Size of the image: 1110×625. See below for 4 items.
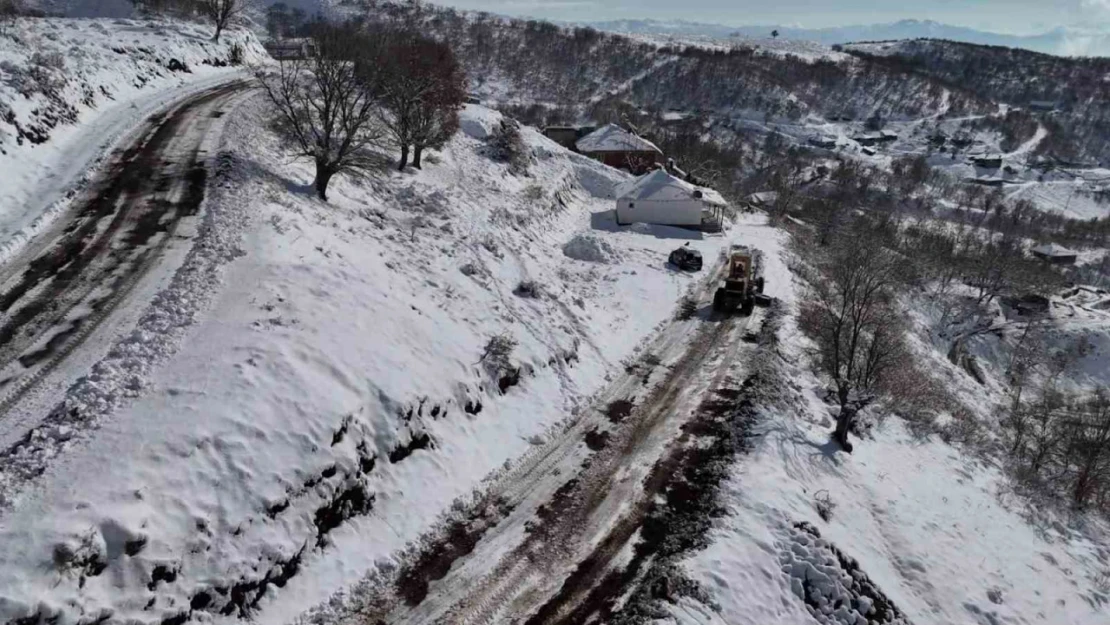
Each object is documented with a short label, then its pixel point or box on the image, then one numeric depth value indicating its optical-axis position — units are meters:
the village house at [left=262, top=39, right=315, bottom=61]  70.94
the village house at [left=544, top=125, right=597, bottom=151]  72.12
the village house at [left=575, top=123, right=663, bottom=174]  64.25
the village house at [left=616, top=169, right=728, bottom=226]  48.28
